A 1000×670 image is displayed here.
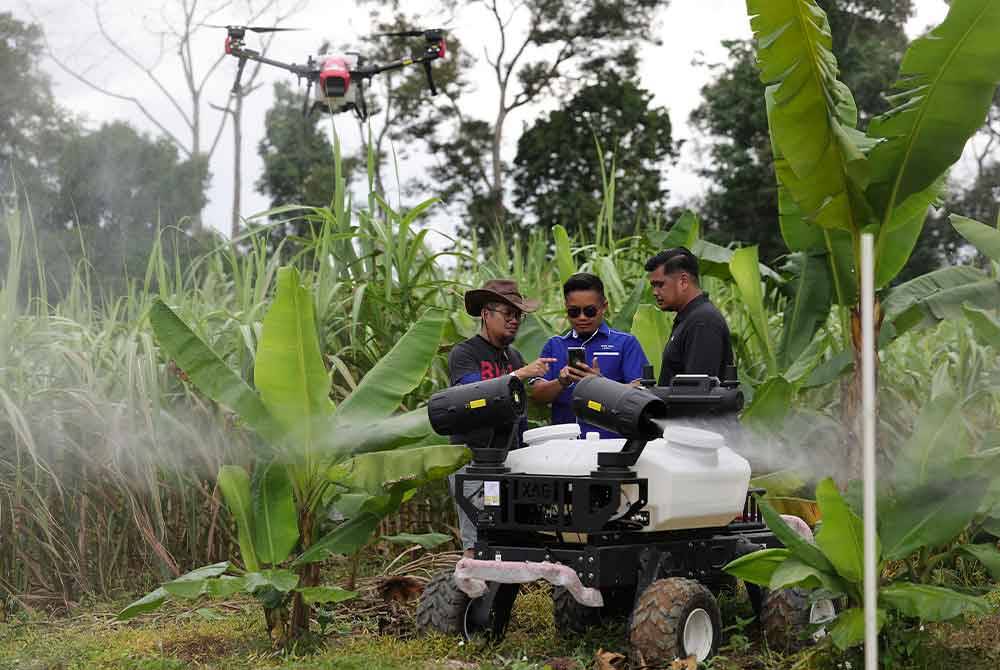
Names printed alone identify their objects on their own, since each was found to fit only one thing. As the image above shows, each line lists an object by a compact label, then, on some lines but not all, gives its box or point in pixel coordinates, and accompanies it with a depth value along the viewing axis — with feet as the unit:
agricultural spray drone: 84.84
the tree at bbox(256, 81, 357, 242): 130.11
